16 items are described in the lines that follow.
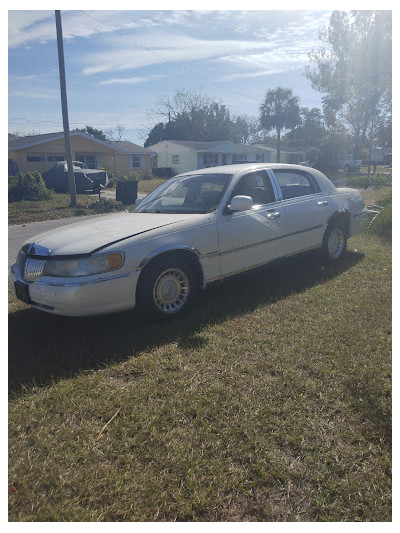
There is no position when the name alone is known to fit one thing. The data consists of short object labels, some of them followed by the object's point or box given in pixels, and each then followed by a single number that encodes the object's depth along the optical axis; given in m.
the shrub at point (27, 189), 18.62
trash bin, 17.33
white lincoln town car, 3.77
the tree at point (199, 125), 58.75
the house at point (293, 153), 57.53
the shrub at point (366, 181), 7.07
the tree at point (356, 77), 11.22
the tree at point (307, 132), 64.12
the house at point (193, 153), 44.00
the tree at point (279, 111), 58.06
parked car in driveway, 22.02
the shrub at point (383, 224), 5.99
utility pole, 14.20
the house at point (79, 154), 28.09
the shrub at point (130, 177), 28.61
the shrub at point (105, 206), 16.04
